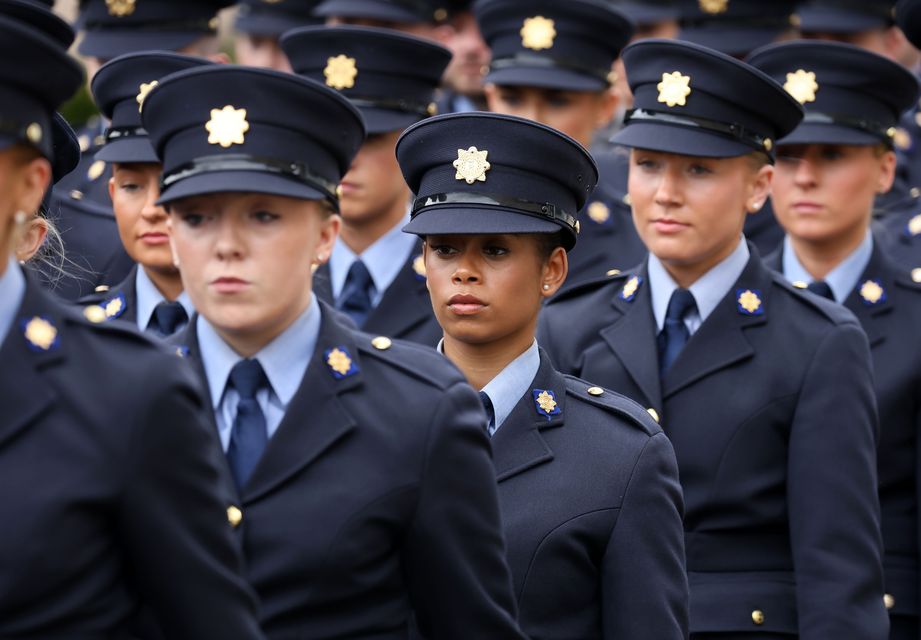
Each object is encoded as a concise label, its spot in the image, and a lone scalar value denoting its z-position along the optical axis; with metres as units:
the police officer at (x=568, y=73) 17.37
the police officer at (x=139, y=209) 13.35
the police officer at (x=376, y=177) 15.72
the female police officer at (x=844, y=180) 14.31
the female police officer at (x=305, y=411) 8.67
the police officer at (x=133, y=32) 17.95
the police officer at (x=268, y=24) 23.94
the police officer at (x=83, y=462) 7.45
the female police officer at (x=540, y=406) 10.15
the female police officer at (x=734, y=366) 11.87
